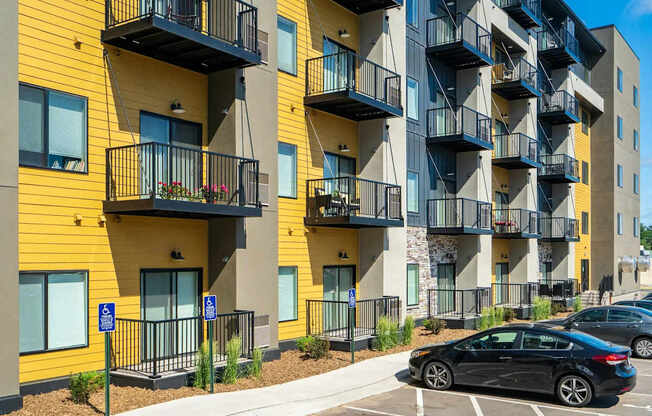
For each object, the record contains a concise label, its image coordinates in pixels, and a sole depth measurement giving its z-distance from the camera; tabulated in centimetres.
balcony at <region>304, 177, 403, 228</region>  1900
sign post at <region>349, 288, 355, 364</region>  1612
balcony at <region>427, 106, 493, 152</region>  2580
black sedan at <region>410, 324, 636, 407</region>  1232
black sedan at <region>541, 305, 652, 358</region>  1914
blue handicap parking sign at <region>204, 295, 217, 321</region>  1226
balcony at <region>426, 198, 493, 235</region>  2562
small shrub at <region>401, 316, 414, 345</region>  2019
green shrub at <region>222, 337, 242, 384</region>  1390
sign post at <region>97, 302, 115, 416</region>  1029
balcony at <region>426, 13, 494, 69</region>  2602
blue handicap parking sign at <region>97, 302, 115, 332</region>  1027
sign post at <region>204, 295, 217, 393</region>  1227
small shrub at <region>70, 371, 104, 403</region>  1161
